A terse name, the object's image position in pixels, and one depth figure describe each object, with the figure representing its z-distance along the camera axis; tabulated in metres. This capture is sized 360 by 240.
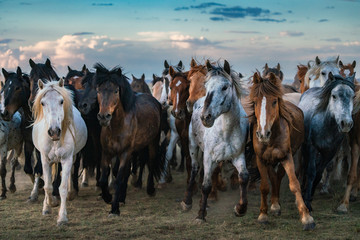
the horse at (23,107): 8.12
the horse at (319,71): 9.38
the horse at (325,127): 6.99
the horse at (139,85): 13.67
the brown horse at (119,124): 7.11
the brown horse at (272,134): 6.00
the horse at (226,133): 6.40
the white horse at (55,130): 6.37
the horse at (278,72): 12.44
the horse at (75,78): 10.16
